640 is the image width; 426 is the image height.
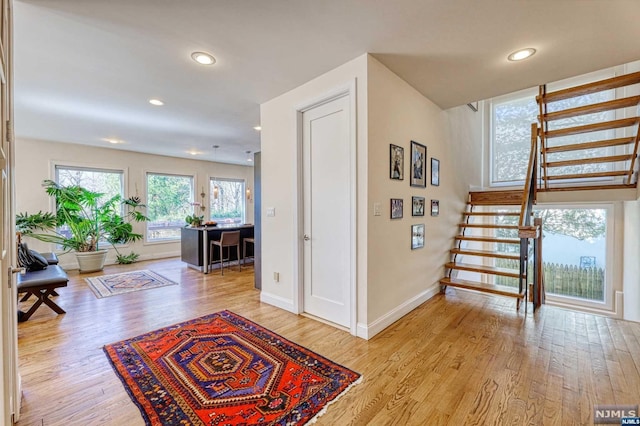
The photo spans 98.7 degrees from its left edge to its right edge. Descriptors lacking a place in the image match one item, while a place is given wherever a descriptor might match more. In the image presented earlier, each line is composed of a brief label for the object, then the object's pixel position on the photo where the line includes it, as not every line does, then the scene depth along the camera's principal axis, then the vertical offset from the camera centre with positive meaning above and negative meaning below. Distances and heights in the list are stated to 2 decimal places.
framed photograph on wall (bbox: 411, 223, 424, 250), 3.26 -0.32
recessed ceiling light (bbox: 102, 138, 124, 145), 5.40 +1.41
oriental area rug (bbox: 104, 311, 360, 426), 1.62 -1.19
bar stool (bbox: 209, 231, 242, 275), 5.10 -0.60
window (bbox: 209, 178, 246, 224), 7.87 +0.28
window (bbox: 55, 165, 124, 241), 5.66 +0.68
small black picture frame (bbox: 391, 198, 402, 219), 2.86 +0.02
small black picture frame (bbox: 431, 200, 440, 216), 3.69 +0.03
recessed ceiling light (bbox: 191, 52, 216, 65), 2.46 +1.40
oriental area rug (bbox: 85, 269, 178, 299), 4.08 -1.18
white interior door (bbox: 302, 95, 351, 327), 2.74 -0.01
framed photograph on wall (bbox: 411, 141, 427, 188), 3.20 +0.54
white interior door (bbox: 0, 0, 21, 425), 1.21 -0.25
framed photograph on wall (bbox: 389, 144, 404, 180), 2.81 +0.50
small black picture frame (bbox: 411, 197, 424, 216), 3.23 +0.04
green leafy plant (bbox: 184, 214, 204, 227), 5.70 -0.22
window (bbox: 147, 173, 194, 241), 6.77 +0.16
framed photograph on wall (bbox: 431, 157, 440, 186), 3.64 +0.51
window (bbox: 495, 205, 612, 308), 4.46 -0.76
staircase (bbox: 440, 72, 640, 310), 3.25 +0.44
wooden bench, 2.93 -0.81
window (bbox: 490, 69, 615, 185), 4.66 +1.51
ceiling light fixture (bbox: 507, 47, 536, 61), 2.41 +1.40
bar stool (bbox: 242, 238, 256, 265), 5.57 -0.85
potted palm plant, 5.20 -0.27
